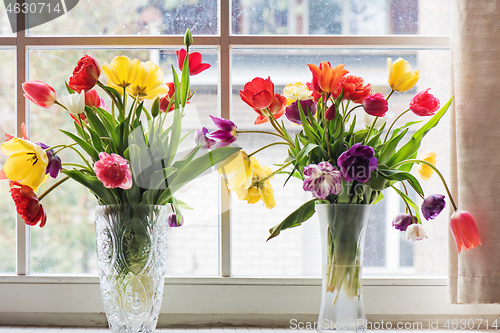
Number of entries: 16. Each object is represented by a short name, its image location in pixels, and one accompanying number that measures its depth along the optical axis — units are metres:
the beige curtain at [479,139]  2.44
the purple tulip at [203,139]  2.35
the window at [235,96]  2.57
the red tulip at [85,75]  2.27
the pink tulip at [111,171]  2.18
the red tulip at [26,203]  2.23
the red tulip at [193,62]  2.34
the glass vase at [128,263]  2.28
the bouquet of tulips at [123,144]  2.24
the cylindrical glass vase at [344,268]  2.31
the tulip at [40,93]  2.29
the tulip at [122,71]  2.31
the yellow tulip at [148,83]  2.33
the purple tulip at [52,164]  2.25
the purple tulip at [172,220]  2.42
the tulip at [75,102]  2.26
